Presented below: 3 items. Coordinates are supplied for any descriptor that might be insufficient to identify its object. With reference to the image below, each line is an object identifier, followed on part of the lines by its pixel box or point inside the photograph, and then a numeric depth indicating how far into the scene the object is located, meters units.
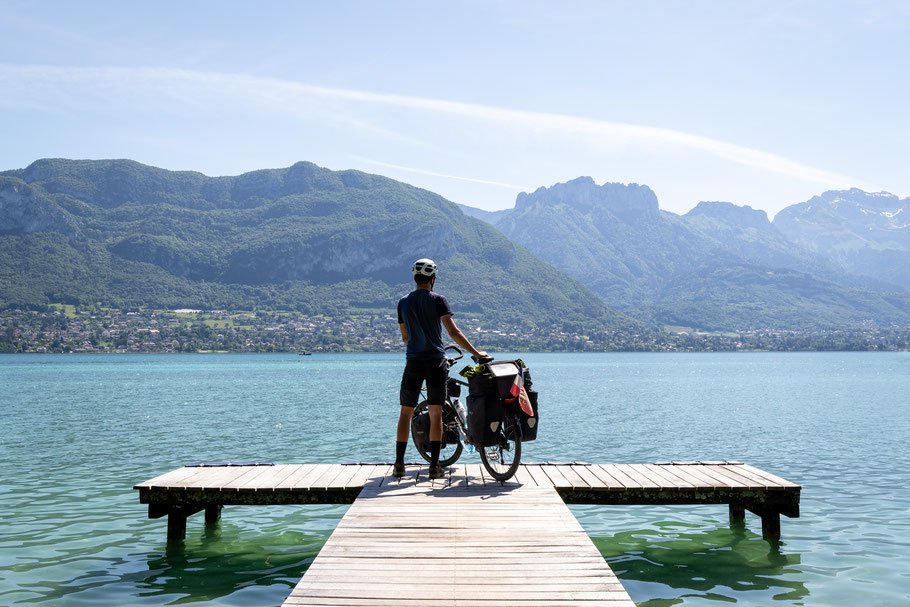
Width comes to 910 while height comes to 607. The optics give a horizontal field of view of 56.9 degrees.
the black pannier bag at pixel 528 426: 11.65
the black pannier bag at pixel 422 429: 12.52
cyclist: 11.41
